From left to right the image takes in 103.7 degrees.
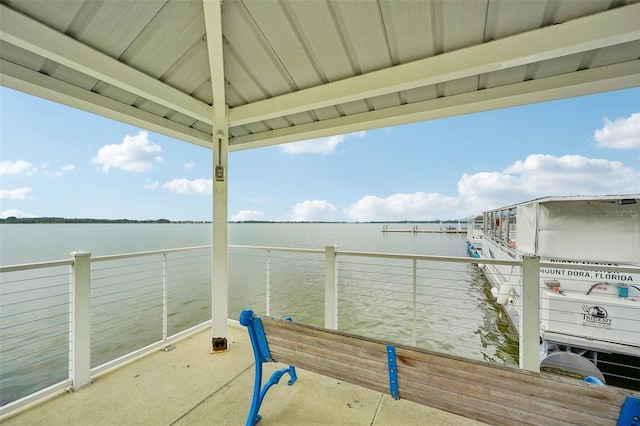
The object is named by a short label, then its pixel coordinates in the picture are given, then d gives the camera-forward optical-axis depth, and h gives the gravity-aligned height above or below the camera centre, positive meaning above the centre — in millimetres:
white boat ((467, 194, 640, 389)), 2846 -774
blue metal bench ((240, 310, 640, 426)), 671 -551
